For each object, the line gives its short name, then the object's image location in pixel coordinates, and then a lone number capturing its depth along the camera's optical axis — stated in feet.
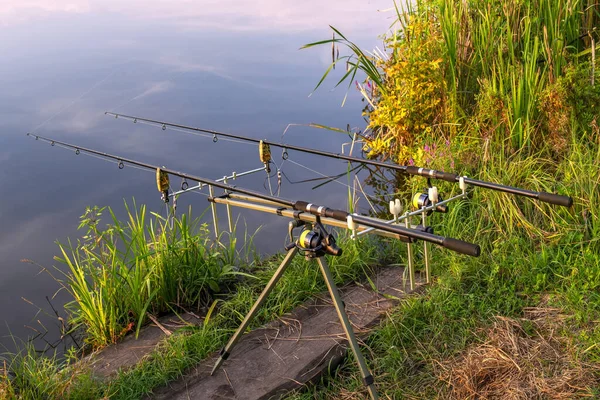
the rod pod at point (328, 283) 9.72
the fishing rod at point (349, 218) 7.78
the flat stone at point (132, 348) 13.24
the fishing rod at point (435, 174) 10.19
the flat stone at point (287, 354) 11.82
